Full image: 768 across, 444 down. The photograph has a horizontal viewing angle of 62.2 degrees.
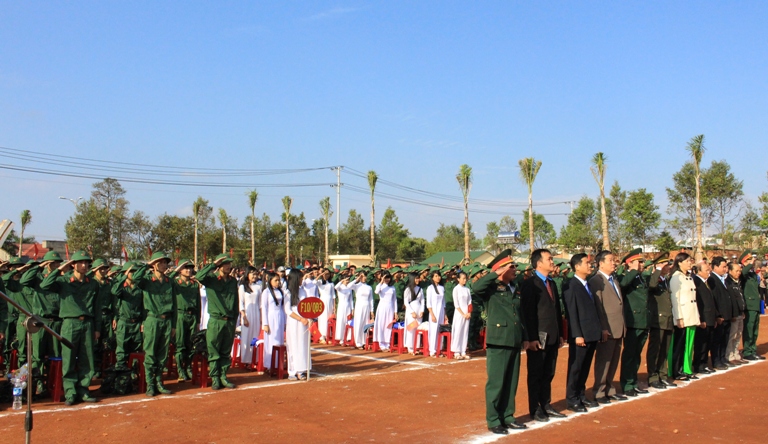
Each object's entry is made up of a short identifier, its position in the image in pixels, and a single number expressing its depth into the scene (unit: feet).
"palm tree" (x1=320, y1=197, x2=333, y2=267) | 189.37
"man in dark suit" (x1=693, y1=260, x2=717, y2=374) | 34.76
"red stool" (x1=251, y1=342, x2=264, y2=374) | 36.96
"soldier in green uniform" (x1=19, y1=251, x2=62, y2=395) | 28.55
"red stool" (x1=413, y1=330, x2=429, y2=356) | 45.30
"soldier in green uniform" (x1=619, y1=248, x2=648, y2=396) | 29.35
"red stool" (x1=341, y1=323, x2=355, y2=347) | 52.32
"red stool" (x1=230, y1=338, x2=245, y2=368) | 39.78
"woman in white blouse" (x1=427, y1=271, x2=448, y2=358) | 44.29
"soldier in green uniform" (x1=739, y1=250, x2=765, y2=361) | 40.78
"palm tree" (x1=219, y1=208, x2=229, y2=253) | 180.77
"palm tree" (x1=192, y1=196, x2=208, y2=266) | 182.07
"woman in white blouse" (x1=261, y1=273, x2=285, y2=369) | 36.58
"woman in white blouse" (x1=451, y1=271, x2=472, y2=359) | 43.34
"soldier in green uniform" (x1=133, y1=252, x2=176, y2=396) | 29.50
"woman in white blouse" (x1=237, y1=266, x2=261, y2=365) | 38.75
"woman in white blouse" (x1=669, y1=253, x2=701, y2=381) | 33.01
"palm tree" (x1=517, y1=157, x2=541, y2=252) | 127.85
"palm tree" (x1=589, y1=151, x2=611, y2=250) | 118.32
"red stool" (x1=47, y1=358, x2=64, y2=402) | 27.91
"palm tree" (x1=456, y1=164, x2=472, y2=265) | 143.02
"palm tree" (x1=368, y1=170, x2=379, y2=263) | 157.69
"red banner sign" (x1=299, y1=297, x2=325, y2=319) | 33.88
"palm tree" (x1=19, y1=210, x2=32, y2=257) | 196.24
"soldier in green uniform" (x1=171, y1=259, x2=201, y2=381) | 33.53
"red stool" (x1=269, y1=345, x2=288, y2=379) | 35.32
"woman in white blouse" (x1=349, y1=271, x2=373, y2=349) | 50.08
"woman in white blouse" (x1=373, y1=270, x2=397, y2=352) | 48.32
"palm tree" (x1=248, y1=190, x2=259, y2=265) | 180.24
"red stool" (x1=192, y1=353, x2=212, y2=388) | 31.63
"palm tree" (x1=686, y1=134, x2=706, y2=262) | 111.86
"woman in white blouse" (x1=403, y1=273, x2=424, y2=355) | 46.52
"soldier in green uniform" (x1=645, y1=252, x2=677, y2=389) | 31.14
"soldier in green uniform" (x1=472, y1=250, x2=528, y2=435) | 22.66
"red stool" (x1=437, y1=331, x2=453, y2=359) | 43.98
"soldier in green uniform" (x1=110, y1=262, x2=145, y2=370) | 32.12
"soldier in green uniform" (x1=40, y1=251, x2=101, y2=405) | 27.40
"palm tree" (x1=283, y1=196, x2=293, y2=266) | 178.28
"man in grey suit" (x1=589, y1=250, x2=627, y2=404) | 26.86
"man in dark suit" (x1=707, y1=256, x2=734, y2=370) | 36.58
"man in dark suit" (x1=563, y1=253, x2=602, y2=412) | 25.66
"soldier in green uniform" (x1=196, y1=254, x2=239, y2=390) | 31.04
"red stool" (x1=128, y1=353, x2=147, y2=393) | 30.35
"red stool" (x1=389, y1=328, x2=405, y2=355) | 46.24
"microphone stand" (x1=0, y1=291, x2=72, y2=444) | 16.04
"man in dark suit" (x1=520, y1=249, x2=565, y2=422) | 24.02
